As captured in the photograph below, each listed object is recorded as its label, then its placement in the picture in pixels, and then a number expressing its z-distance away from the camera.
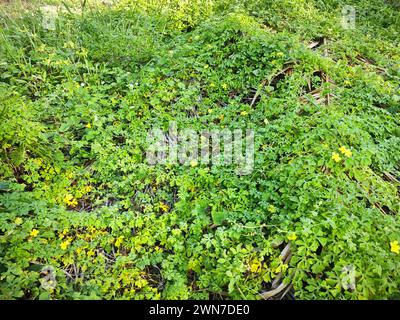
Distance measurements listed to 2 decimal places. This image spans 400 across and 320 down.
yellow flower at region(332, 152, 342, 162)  2.50
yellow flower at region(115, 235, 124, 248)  2.45
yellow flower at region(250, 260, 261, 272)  2.19
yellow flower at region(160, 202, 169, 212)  2.68
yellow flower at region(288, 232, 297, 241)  2.14
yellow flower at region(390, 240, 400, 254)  2.03
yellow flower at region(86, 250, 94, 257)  2.38
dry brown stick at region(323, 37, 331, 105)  3.42
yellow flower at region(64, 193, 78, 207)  2.69
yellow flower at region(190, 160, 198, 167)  2.88
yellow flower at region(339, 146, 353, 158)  2.53
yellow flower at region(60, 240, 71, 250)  2.36
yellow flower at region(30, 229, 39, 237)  2.31
